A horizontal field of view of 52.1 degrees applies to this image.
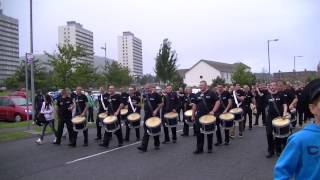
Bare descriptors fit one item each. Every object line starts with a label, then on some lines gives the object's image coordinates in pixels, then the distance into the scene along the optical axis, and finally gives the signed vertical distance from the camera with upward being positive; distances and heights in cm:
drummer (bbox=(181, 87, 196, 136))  1246 -65
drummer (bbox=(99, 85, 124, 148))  1093 -42
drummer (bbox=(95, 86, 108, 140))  1127 -43
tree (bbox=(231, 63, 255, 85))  4557 +190
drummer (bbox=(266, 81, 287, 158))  825 -57
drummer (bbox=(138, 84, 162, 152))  1027 -40
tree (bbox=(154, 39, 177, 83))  4036 +334
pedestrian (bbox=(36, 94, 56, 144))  1139 -73
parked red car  1887 -112
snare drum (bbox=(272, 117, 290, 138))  785 -94
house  7418 +409
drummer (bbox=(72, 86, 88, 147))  1115 -41
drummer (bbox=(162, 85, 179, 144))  1170 -40
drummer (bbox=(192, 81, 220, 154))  938 -36
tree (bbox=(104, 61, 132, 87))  4608 +225
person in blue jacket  218 -42
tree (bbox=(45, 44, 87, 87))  2426 +219
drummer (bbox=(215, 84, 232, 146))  1079 -35
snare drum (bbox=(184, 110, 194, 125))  1204 -100
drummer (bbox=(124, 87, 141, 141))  1162 -53
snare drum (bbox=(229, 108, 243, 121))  1143 -85
